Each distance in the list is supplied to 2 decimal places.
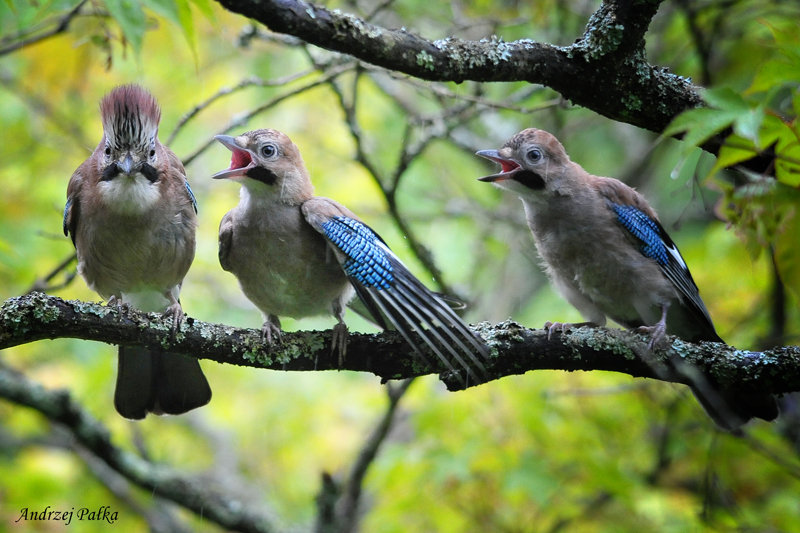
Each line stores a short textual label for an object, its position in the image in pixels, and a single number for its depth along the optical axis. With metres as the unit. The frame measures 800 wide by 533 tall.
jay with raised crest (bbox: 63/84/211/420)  8.23
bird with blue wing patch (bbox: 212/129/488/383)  8.07
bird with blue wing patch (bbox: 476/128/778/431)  8.69
